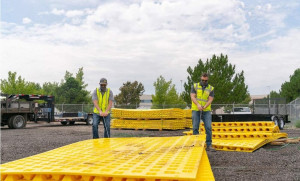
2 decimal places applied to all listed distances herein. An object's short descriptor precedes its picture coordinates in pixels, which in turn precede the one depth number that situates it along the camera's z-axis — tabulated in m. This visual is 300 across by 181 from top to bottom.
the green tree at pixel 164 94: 40.00
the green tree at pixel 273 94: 63.49
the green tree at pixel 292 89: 44.22
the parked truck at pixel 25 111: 18.12
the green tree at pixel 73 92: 39.83
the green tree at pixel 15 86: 34.00
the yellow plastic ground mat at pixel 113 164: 3.18
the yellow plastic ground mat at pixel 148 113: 17.22
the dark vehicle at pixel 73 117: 22.02
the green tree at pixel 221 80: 36.72
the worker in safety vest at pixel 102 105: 7.84
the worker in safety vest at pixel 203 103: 7.80
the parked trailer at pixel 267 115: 15.46
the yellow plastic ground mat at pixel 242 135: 7.96
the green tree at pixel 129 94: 47.53
